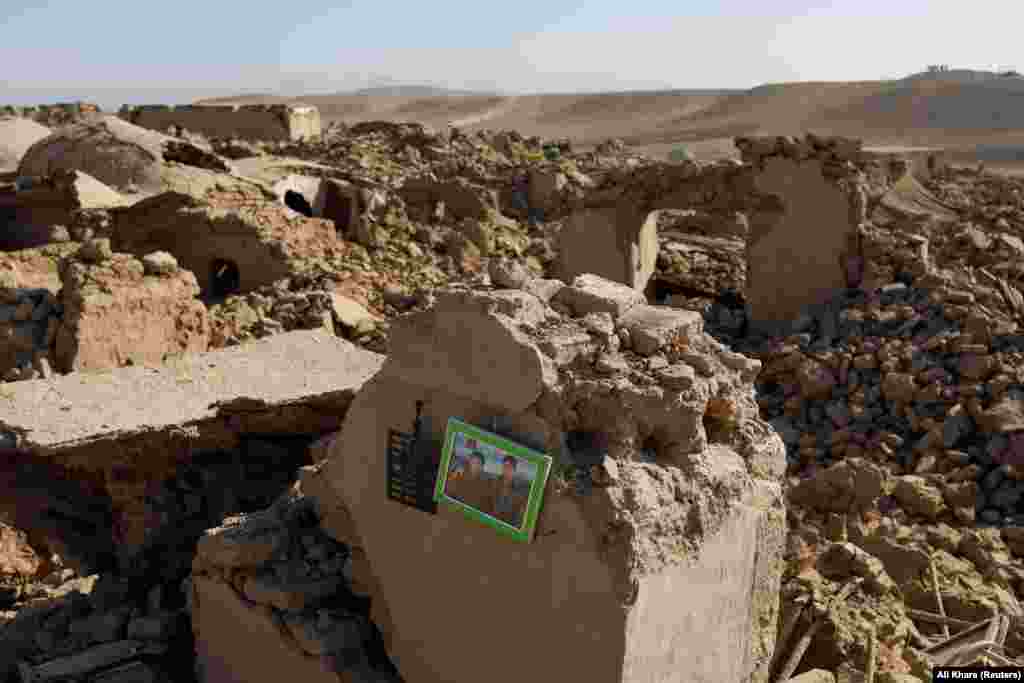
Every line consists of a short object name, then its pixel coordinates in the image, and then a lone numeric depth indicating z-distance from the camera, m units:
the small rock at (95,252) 8.34
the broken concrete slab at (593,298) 4.12
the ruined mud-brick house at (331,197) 14.23
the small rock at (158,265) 8.58
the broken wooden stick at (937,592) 5.97
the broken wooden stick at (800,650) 5.06
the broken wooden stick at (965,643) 5.57
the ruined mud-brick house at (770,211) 11.02
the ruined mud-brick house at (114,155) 13.56
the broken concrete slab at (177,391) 5.57
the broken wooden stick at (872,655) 5.00
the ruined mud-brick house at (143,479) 5.17
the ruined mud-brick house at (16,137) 16.78
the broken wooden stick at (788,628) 5.26
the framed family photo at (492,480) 3.63
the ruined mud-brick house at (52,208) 12.02
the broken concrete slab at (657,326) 4.06
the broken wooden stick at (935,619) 5.95
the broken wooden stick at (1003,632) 5.77
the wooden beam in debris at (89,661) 4.93
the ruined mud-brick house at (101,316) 7.78
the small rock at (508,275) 4.15
